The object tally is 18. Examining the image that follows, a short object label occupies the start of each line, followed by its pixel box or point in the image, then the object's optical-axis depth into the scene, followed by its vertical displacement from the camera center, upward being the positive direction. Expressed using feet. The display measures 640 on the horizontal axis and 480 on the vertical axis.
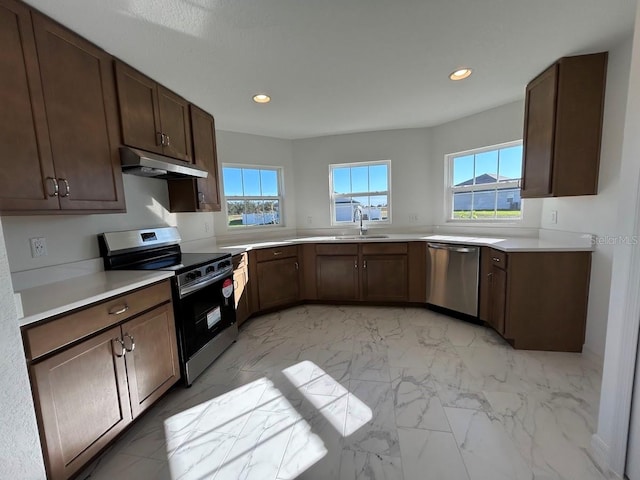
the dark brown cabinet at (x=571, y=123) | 6.63 +1.99
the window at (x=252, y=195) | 11.76 +0.83
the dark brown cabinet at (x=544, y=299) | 7.18 -2.53
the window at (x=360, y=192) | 12.76 +0.86
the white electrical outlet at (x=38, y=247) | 5.27 -0.50
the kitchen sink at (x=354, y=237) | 11.36 -1.14
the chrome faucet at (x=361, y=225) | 12.41 -0.67
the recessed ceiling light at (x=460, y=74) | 7.02 +3.45
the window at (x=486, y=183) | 9.83 +0.87
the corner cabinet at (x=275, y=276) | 10.39 -2.47
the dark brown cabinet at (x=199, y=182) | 8.70 +1.09
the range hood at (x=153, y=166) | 6.12 +1.21
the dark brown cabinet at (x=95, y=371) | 3.80 -2.48
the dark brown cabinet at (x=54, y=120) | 4.28 +1.78
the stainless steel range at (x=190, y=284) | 6.43 -1.72
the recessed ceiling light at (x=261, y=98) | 8.15 +3.45
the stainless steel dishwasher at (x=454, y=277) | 9.14 -2.44
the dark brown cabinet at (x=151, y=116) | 6.25 +2.57
